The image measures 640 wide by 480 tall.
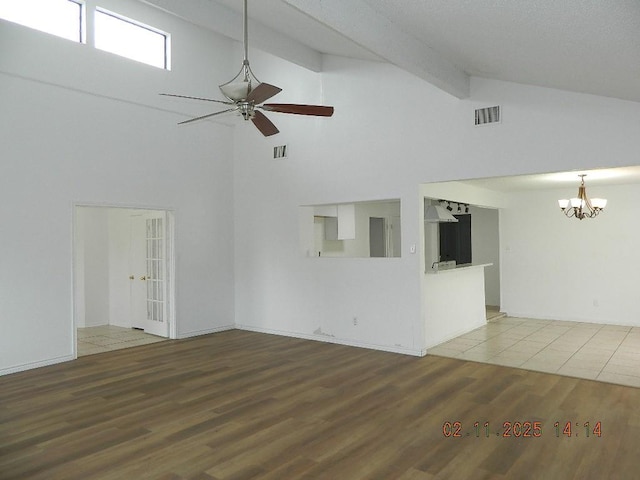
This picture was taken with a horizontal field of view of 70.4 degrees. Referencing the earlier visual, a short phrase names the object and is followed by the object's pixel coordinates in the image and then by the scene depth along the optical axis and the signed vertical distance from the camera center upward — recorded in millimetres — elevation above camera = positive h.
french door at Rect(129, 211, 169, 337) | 7207 -512
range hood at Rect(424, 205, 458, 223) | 6730 +336
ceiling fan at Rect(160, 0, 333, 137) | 3344 +1086
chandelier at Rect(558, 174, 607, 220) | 6555 +454
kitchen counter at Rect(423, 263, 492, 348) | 6070 -966
